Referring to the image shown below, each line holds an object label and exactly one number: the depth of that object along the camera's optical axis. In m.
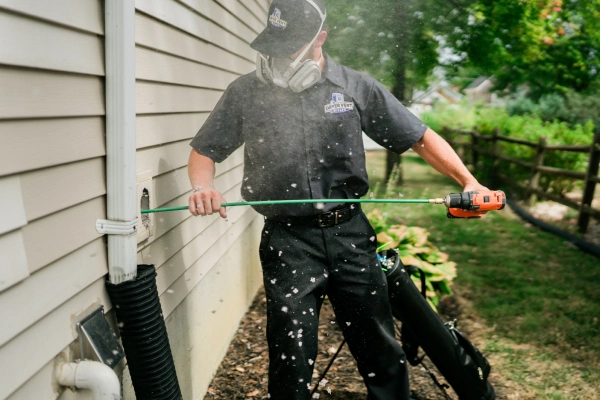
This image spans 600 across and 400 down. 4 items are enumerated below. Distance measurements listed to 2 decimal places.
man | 2.46
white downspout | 1.87
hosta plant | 4.55
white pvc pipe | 1.66
